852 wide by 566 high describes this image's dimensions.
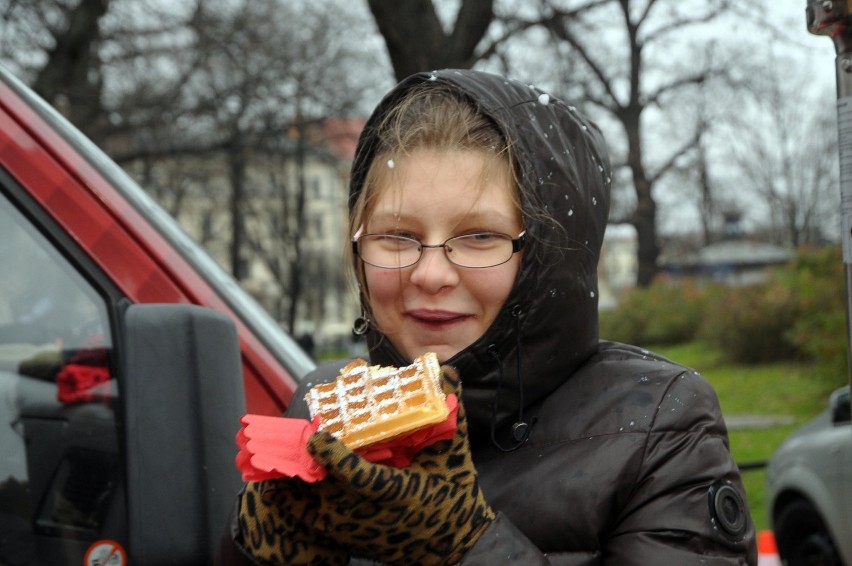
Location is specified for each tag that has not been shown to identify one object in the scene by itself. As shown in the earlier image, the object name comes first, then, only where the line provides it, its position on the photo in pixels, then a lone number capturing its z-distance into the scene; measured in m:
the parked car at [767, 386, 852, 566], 4.26
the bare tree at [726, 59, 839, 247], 30.92
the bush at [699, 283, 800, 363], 16.50
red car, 1.57
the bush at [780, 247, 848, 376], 9.52
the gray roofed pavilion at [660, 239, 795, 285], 32.88
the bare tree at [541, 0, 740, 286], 11.20
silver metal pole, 1.73
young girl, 1.29
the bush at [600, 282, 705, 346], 23.66
